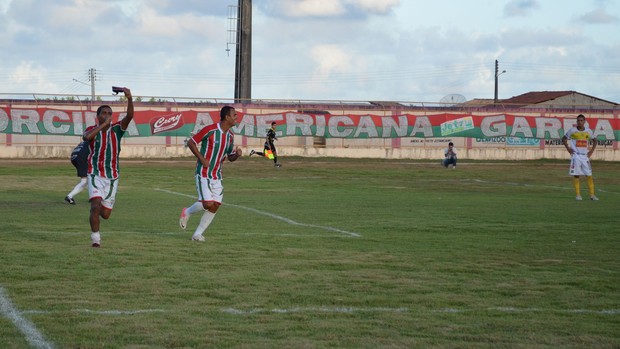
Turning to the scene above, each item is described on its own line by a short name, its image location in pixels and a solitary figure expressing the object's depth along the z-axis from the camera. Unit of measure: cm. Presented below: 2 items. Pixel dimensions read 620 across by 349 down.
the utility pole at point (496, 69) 10156
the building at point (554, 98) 9429
